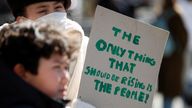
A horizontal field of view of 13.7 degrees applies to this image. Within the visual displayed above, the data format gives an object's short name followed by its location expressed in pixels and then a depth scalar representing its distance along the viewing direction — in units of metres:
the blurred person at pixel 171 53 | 10.57
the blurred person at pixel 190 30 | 13.74
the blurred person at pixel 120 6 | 10.74
